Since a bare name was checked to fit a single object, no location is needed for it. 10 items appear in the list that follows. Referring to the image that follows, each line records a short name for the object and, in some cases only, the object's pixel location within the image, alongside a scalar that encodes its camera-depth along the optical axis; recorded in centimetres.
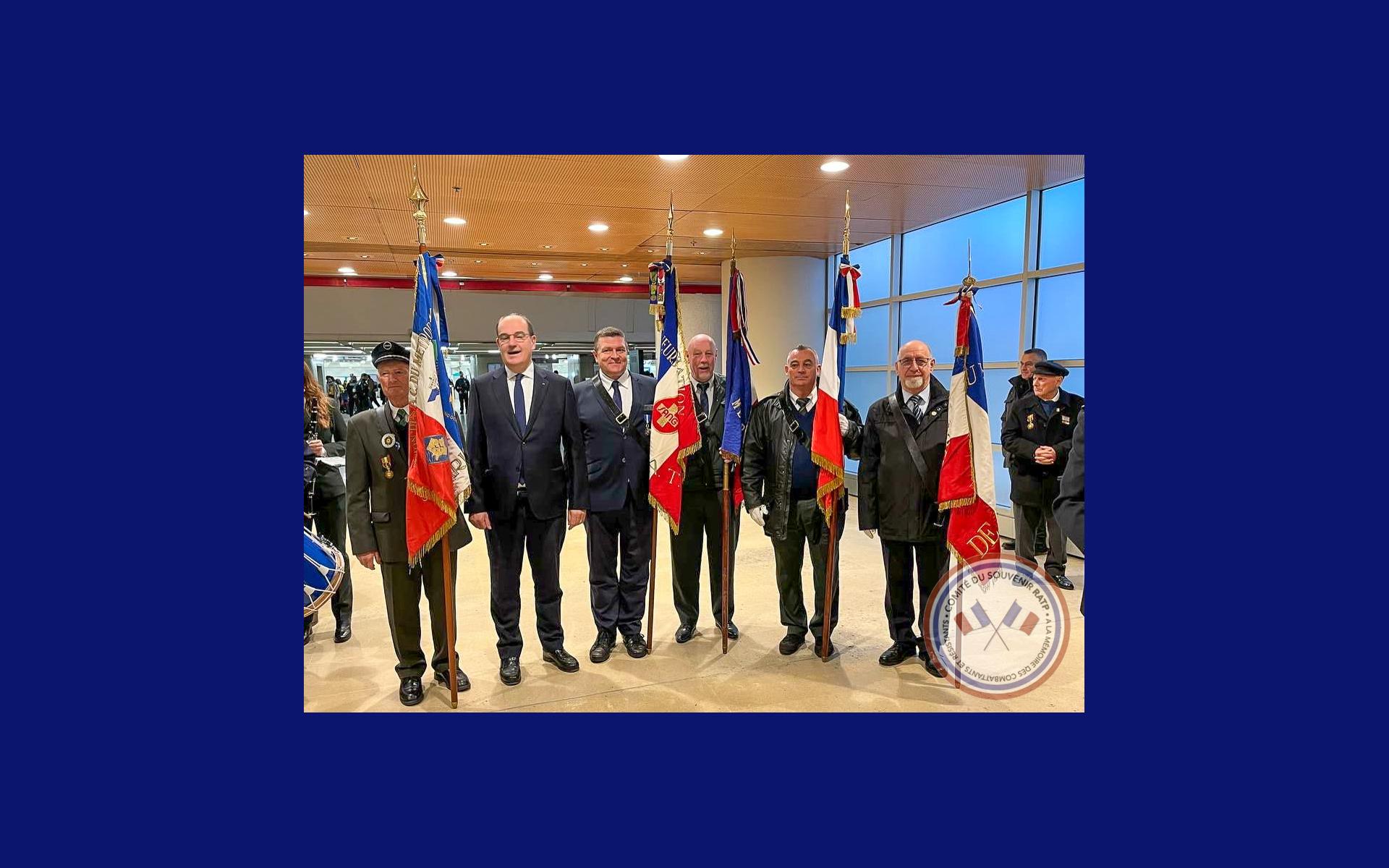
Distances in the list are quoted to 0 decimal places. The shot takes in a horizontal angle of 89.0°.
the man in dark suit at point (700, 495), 394
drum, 351
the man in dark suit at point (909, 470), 341
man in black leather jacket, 362
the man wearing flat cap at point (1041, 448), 462
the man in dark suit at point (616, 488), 364
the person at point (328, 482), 387
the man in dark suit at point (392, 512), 315
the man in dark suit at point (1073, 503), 271
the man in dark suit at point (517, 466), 334
